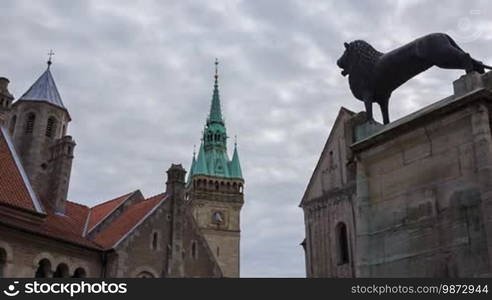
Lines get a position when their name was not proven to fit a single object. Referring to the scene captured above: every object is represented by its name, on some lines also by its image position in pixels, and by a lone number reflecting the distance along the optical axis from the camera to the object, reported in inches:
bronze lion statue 318.0
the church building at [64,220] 1097.4
